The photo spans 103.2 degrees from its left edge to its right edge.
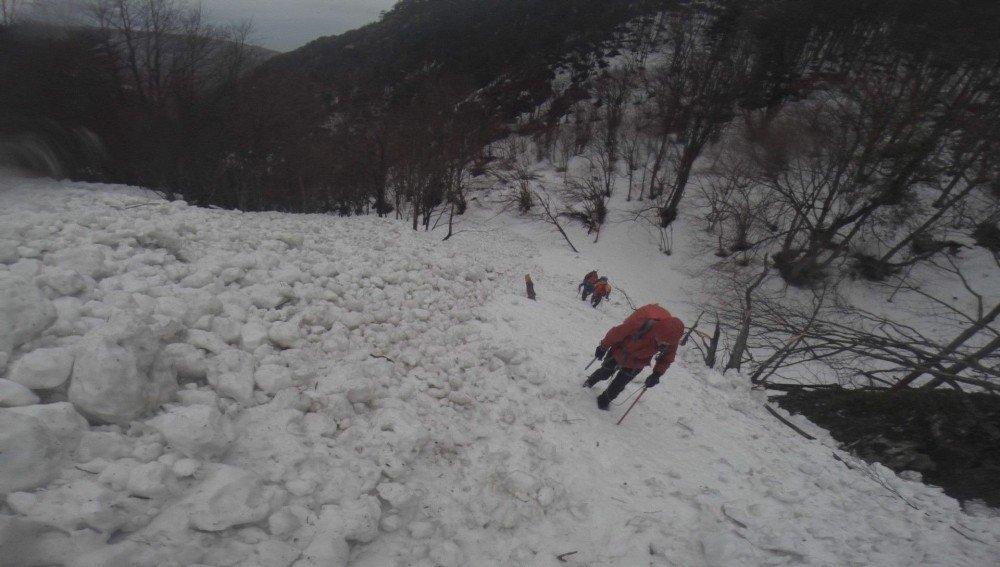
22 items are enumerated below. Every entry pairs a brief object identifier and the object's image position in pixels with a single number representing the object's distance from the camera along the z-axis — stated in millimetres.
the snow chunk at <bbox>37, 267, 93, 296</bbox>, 3111
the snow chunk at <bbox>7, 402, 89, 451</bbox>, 2002
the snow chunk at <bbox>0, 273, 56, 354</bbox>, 2453
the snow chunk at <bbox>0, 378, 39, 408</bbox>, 2064
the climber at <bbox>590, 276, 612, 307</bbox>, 11922
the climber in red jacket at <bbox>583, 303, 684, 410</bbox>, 4590
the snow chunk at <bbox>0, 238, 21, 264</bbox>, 3482
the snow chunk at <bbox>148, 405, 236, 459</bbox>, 2331
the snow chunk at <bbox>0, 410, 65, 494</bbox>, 1787
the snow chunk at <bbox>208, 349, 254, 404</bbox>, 2934
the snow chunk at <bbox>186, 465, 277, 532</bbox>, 2072
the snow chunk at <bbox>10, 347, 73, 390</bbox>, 2209
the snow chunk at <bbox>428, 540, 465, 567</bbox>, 2576
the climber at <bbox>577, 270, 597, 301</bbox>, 12828
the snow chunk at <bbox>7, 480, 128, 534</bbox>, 1733
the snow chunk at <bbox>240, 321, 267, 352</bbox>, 3514
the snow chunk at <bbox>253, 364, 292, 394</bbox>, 3159
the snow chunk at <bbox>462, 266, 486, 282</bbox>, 7912
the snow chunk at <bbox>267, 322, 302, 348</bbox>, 3732
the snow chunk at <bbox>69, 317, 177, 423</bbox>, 2275
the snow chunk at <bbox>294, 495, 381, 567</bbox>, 2246
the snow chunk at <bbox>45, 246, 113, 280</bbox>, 3546
